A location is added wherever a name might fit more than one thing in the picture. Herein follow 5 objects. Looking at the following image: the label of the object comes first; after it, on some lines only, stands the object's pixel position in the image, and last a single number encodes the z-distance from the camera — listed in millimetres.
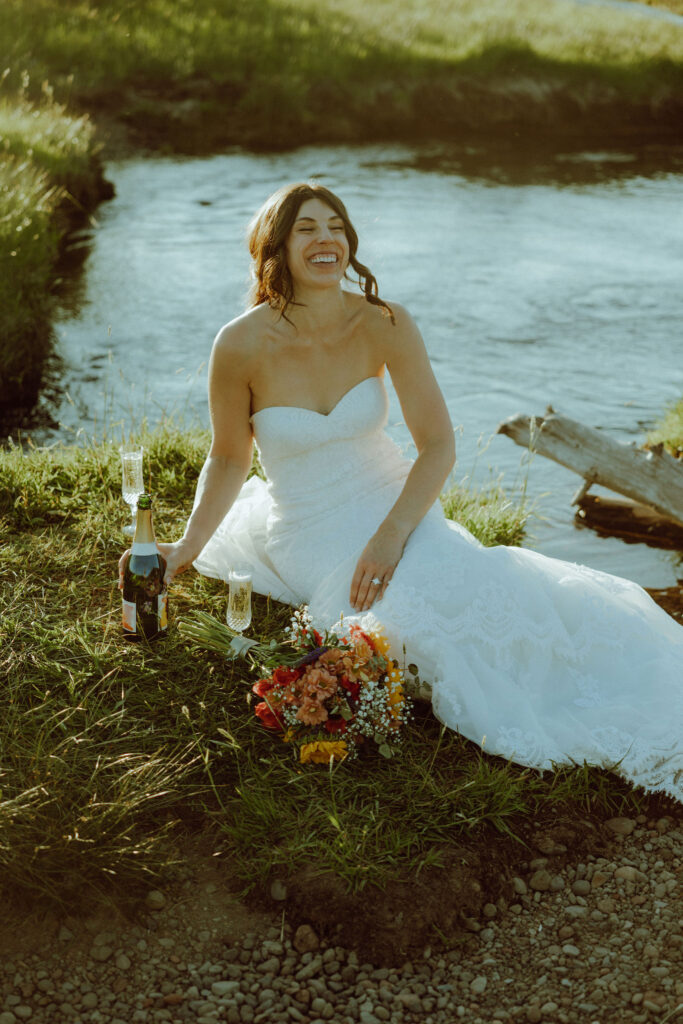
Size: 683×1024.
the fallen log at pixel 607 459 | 5824
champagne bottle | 3790
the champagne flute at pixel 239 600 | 3854
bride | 3453
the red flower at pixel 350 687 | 3352
